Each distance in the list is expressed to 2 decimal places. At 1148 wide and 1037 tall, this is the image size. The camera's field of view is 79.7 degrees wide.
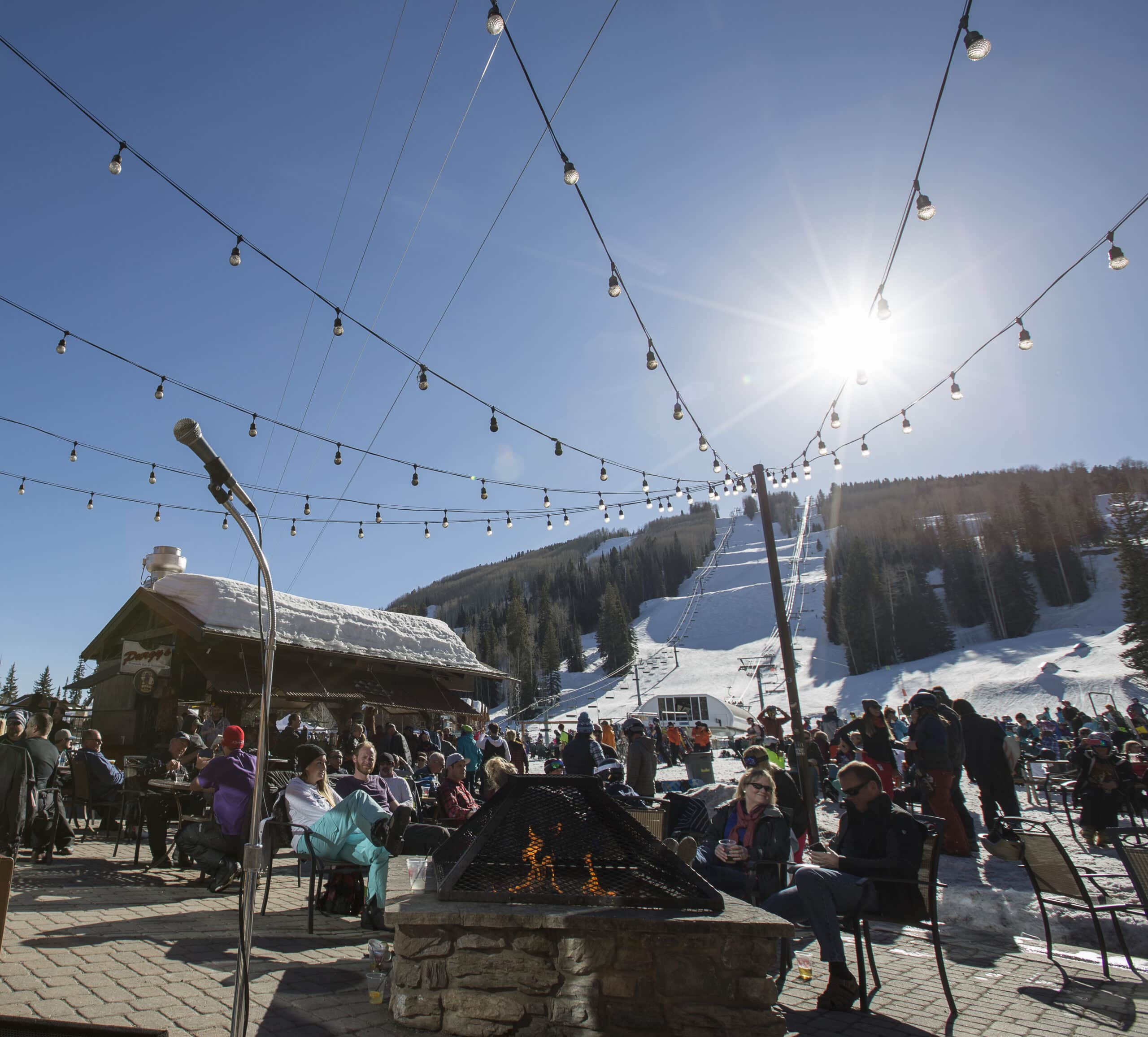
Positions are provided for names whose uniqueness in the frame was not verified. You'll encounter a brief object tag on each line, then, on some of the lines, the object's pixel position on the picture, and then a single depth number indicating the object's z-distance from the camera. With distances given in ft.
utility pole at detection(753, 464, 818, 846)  27.94
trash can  46.03
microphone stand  7.95
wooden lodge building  44.24
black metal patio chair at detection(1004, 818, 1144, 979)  14.02
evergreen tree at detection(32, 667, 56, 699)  219.20
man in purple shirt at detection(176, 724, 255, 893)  19.31
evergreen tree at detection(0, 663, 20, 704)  210.38
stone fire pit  9.75
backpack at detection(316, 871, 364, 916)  18.29
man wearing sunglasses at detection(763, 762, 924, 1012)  12.36
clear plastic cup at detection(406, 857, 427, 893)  12.59
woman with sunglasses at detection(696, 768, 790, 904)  14.46
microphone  9.44
